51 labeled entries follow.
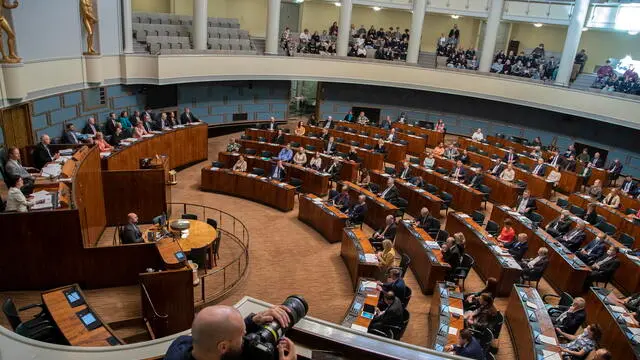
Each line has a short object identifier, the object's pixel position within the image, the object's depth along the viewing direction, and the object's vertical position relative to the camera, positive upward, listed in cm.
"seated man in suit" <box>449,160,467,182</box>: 1432 -331
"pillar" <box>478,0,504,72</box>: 2055 +162
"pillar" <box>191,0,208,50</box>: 1733 +62
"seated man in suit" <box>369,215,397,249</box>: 1013 -381
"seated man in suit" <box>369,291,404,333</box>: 692 -377
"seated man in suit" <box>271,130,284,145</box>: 1682 -322
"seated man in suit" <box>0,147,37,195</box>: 841 -269
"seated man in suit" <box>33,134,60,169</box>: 998 -269
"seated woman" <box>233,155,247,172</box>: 1412 -360
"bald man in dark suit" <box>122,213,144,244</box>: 864 -361
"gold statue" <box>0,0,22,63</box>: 974 -28
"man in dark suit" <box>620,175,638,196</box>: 1412 -325
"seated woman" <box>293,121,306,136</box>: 1795 -303
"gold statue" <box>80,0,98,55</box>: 1298 +35
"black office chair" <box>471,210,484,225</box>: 1142 -366
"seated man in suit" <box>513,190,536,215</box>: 1215 -353
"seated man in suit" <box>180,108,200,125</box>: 1634 -269
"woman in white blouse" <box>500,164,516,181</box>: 1436 -318
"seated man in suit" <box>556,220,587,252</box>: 1051 -365
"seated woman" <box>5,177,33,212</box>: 739 -276
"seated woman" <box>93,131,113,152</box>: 1172 -276
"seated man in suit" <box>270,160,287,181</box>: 1371 -358
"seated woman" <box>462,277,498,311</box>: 760 -376
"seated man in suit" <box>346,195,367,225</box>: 1128 -376
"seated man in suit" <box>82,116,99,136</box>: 1316 -274
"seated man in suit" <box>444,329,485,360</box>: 583 -348
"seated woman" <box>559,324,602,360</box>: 636 -368
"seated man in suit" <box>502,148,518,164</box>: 1627 -306
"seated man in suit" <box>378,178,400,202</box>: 1235 -350
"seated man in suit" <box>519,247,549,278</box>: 901 -376
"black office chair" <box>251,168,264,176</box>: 1386 -366
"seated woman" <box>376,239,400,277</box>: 883 -373
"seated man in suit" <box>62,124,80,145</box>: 1193 -269
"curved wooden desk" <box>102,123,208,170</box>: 1203 -325
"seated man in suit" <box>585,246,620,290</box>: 933 -377
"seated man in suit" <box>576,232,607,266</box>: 988 -366
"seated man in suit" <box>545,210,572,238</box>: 1109 -358
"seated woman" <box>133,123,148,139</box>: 1355 -276
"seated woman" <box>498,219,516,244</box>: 1041 -364
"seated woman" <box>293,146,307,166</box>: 1473 -335
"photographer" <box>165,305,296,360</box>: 194 -120
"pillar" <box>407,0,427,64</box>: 2092 +136
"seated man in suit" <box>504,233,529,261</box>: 973 -369
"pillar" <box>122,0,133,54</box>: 1476 +28
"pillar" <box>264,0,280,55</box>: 1931 +86
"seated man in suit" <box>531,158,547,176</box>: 1515 -312
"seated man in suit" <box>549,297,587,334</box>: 715 -372
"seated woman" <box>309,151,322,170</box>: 1448 -339
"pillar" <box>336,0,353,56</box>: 2067 +116
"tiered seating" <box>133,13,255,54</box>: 1730 +27
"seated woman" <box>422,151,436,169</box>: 1527 -322
